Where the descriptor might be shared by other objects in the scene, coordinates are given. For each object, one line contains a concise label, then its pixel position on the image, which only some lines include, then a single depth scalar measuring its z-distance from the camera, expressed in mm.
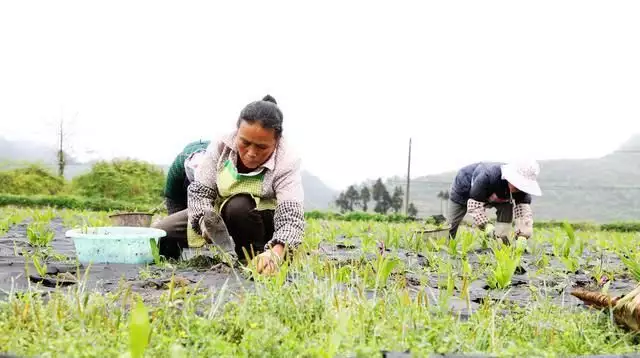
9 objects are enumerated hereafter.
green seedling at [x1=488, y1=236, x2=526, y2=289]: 2975
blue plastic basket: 3416
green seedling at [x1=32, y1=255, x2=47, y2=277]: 2787
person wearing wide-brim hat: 5383
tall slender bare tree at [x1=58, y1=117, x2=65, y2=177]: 18325
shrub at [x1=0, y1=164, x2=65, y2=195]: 16688
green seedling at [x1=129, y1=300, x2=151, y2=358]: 1420
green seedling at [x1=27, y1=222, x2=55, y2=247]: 4117
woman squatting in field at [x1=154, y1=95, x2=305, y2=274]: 3148
